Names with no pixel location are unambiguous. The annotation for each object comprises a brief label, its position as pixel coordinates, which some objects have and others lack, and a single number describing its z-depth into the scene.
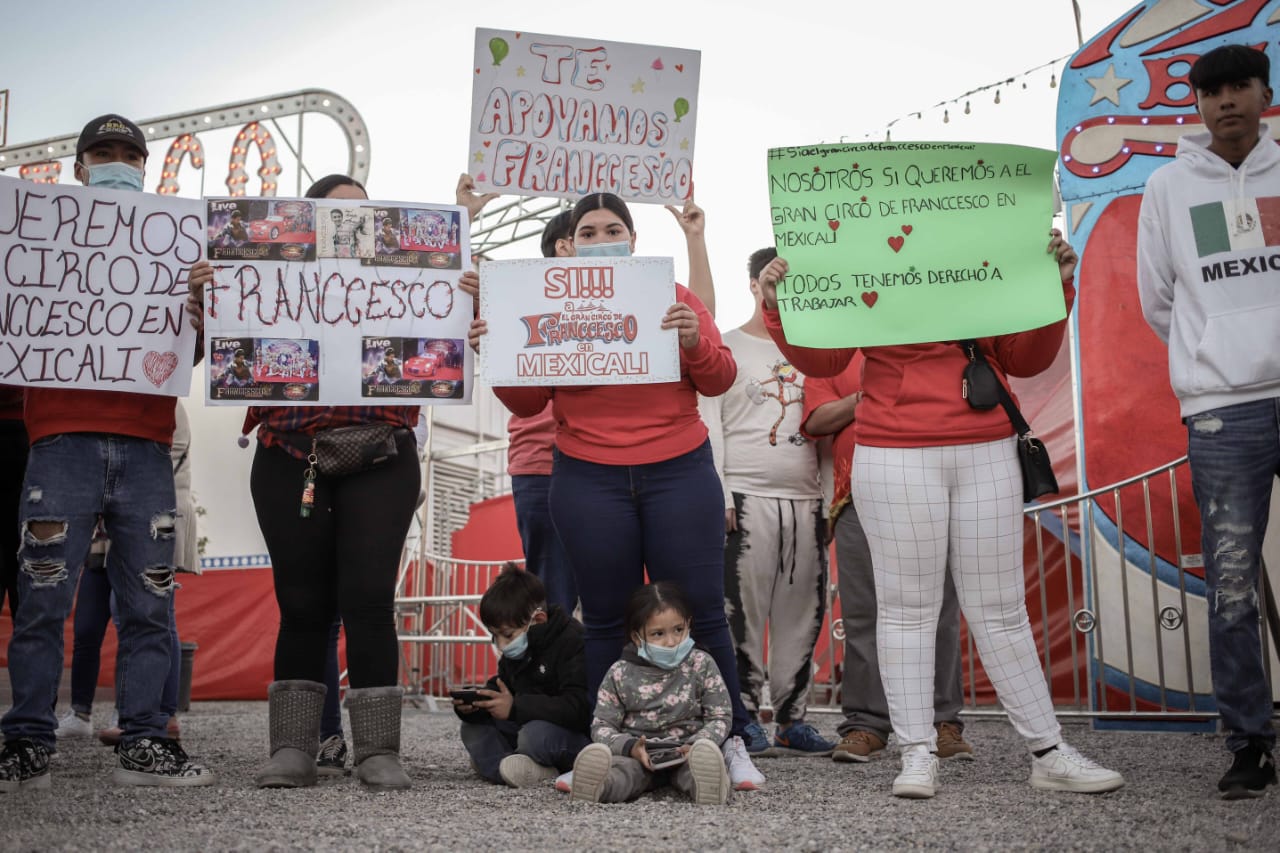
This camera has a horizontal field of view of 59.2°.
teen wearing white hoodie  2.98
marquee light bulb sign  8.25
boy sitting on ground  3.46
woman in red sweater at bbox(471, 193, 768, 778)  3.34
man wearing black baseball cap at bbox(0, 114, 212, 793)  3.27
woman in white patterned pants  3.09
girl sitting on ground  3.10
